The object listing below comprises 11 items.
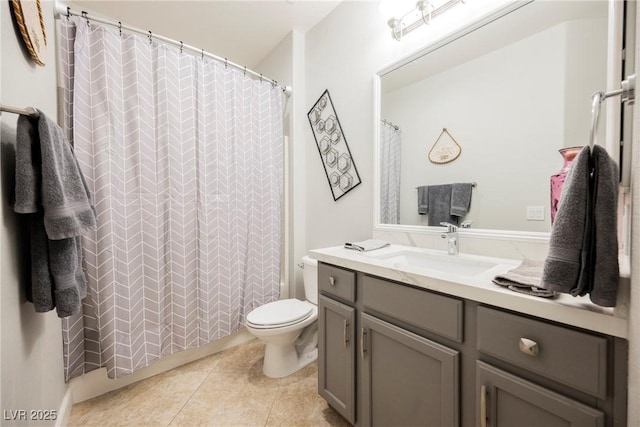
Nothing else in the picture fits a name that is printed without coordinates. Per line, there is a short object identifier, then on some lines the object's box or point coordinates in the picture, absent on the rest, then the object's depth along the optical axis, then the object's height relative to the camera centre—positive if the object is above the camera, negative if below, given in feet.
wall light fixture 4.17 +3.40
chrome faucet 4.00 -0.46
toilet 5.03 -2.40
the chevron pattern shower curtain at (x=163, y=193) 4.55 +0.36
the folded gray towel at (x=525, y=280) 2.14 -0.65
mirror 3.13 +1.58
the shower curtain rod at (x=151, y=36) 4.31 +3.49
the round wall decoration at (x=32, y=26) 2.61 +2.12
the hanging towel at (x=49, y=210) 2.57 +0.00
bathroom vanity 1.89 -1.39
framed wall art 5.97 +1.53
